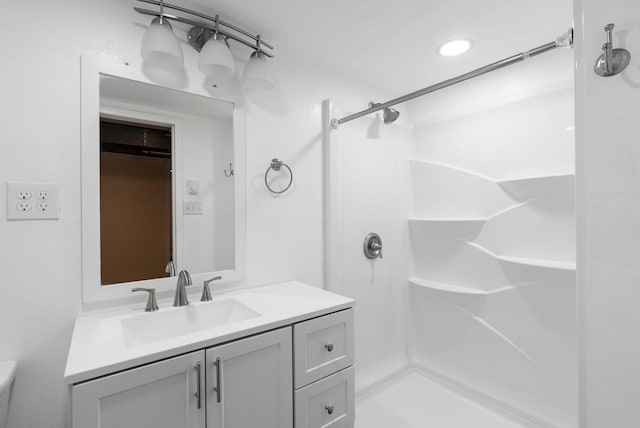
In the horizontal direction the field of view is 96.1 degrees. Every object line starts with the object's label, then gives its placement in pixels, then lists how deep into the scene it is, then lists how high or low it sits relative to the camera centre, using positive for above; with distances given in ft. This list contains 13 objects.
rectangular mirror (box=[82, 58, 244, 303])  3.68 +0.48
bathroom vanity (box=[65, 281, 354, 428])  2.56 -1.56
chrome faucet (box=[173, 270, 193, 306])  4.02 -1.05
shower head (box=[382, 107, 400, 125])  6.74 +2.35
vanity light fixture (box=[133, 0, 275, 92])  3.77 +2.49
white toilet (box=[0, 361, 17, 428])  2.91 -1.69
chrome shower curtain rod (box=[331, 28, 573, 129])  3.03 +1.87
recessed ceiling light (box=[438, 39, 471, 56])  5.19 +3.10
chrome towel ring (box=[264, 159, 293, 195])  5.18 +0.87
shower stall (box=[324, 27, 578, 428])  5.38 -0.78
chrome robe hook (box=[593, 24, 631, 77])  2.46 +1.33
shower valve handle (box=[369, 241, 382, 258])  6.72 -0.76
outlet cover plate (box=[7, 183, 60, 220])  3.23 +0.20
